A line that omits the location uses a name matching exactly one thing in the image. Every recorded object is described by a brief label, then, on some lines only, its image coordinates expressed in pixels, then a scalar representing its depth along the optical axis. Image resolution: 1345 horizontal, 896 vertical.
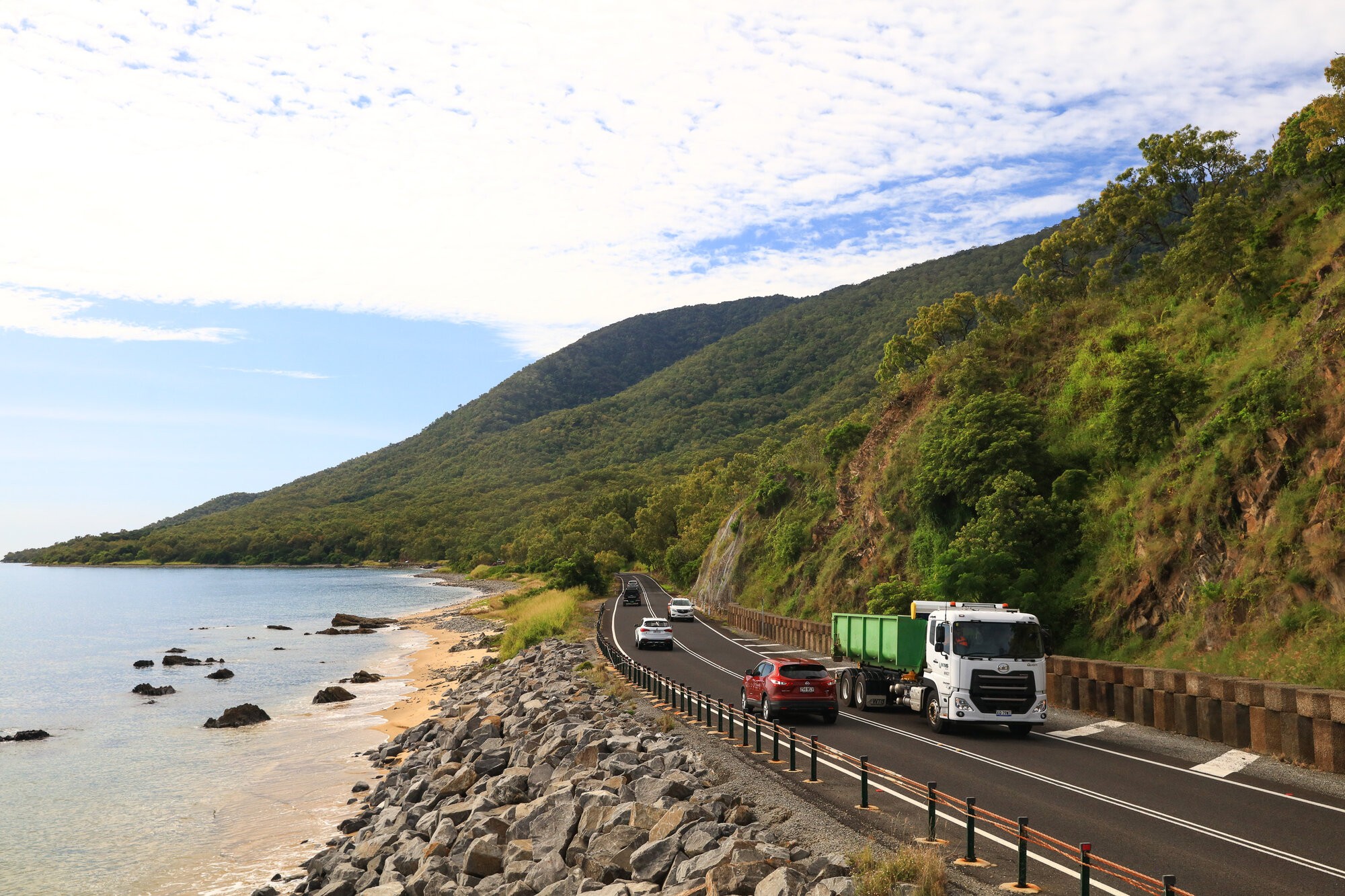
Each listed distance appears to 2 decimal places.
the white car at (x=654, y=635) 46.03
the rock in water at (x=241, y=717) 38.66
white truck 20.94
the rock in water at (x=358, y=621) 86.69
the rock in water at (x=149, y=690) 47.69
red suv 22.64
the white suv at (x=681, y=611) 65.44
